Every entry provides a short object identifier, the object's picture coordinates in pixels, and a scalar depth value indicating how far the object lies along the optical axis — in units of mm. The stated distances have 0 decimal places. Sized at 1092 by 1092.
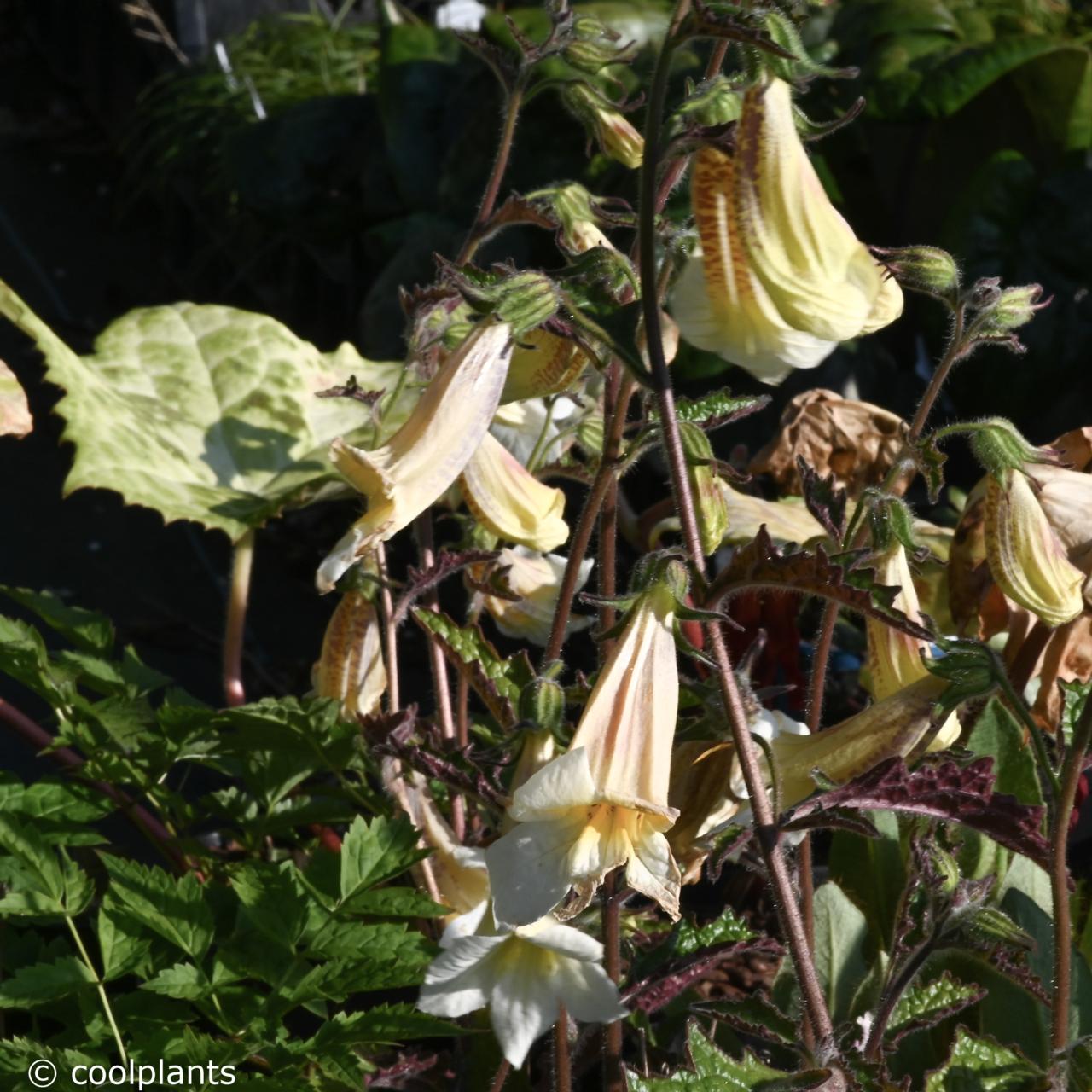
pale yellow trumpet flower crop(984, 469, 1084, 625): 812
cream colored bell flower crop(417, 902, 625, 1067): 773
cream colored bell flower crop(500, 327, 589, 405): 808
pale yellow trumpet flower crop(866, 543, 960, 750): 814
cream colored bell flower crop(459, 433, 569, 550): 843
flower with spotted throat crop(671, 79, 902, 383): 717
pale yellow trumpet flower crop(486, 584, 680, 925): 733
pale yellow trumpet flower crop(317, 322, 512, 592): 754
